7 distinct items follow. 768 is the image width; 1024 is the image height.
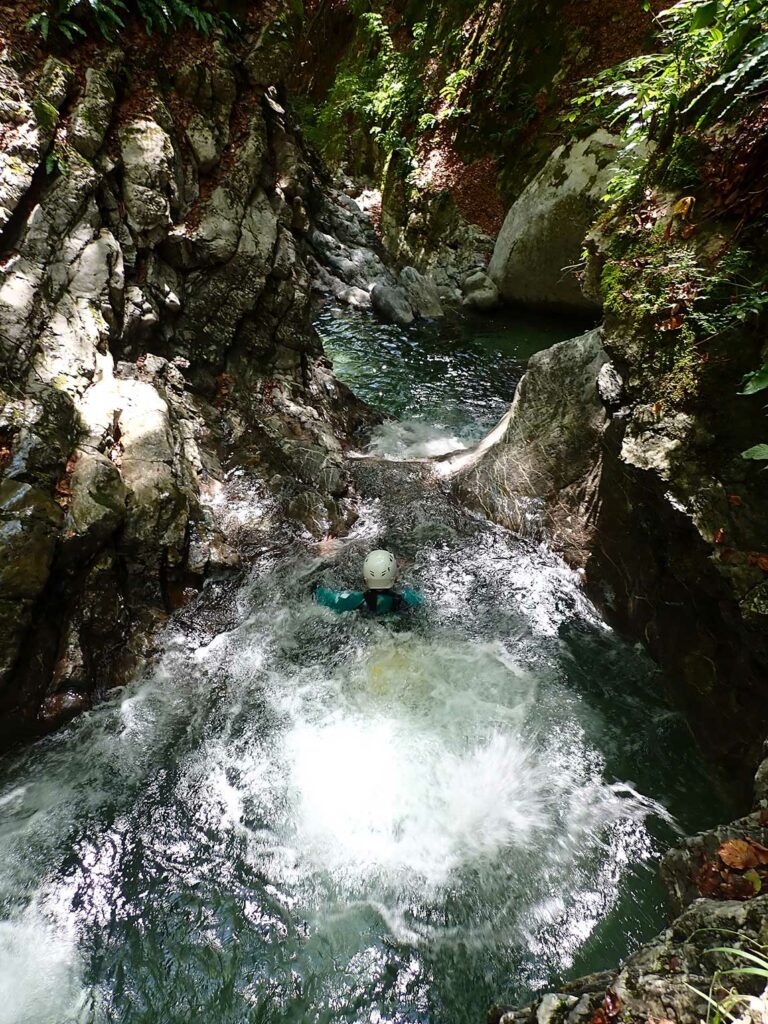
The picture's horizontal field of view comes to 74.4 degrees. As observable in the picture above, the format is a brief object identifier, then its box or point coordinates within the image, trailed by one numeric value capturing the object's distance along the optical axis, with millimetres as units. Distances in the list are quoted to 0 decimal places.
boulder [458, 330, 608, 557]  6668
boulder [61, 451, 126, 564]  5148
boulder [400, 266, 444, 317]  14867
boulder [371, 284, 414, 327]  14328
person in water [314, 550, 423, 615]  5957
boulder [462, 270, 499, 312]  14430
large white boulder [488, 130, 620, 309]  11883
